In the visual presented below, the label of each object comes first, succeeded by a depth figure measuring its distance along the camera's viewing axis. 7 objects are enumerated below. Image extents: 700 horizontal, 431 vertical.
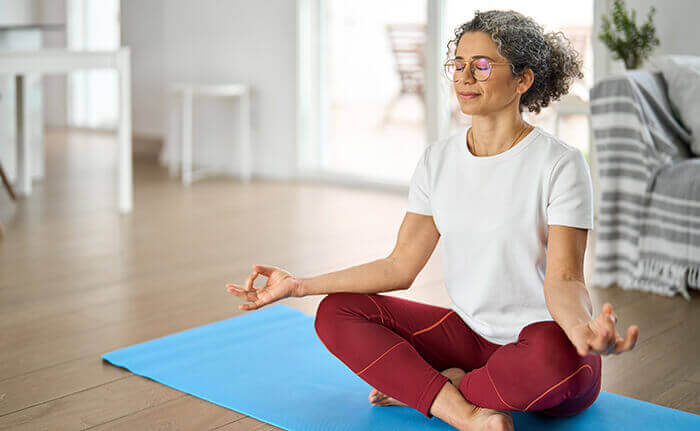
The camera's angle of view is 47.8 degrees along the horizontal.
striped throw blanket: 2.49
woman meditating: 1.33
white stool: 4.93
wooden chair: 4.53
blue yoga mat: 1.54
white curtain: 7.83
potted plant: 3.37
